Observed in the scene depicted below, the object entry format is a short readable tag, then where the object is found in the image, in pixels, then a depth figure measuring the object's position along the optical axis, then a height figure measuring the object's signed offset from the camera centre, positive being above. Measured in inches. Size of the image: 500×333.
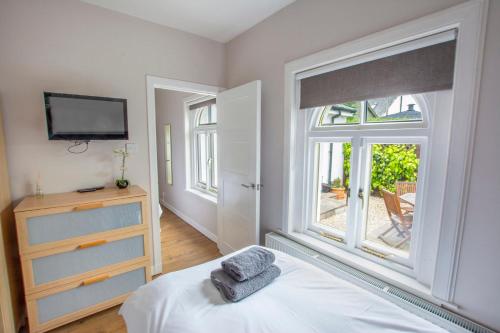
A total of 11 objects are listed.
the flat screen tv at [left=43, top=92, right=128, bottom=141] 69.2 +6.3
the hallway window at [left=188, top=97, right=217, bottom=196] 136.4 -4.5
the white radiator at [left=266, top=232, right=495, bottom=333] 45.9 -35.8
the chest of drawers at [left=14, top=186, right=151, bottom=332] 62.4 -33.7
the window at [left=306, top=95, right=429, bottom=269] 58.7 -10.3
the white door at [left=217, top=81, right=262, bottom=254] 85.4 -11.1
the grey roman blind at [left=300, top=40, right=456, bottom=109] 48.8 +15.5
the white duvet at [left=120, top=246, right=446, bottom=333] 36.9 -29.4
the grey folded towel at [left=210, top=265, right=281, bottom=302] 42.4 -27.9
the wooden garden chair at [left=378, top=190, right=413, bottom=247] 61.5 -20.8
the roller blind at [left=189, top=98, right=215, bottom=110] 128.2 +19.8
